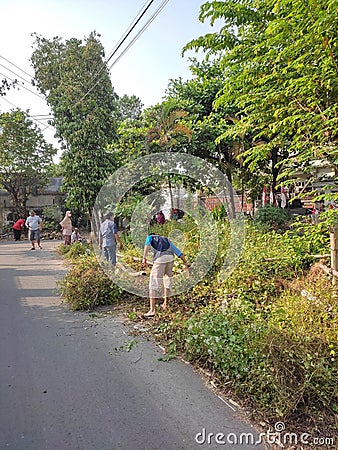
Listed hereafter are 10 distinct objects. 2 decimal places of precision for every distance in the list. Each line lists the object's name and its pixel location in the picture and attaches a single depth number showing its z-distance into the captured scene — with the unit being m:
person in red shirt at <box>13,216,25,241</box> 20.39
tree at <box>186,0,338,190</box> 4.57
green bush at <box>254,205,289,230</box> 12.31
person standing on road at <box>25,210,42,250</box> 15.02
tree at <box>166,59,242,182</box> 13.26
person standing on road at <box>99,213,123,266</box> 8.73
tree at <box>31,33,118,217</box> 15.30
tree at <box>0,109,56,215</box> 21.23
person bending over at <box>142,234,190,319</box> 6.23
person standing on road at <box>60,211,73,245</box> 14.55
